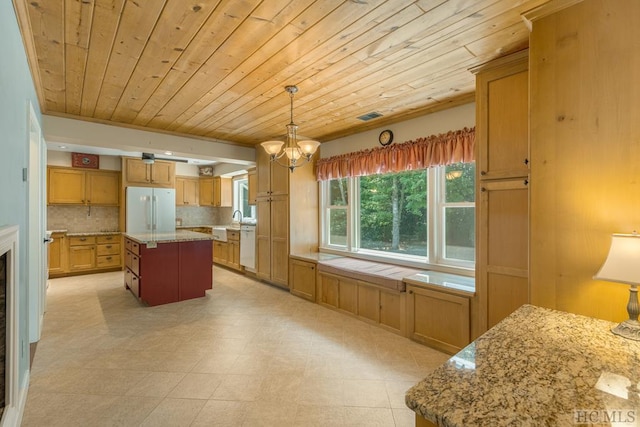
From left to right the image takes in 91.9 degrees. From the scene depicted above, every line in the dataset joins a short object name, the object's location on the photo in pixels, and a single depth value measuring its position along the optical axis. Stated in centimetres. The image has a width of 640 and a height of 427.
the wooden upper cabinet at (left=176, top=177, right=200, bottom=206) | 736
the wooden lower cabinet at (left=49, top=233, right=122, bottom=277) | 563
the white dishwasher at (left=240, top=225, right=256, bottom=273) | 547
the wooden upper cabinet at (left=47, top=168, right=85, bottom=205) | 575
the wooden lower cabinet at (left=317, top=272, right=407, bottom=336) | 314
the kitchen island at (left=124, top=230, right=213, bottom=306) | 398
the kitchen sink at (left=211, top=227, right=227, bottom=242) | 659
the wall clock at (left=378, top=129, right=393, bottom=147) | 382
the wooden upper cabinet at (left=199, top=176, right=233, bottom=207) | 725
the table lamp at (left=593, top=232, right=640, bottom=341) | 126
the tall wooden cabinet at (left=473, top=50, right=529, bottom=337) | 220
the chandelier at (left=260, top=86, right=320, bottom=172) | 280
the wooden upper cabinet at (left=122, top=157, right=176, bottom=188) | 623
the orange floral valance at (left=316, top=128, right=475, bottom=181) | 304
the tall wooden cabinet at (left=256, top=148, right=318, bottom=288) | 462
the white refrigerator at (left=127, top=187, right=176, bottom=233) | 614
